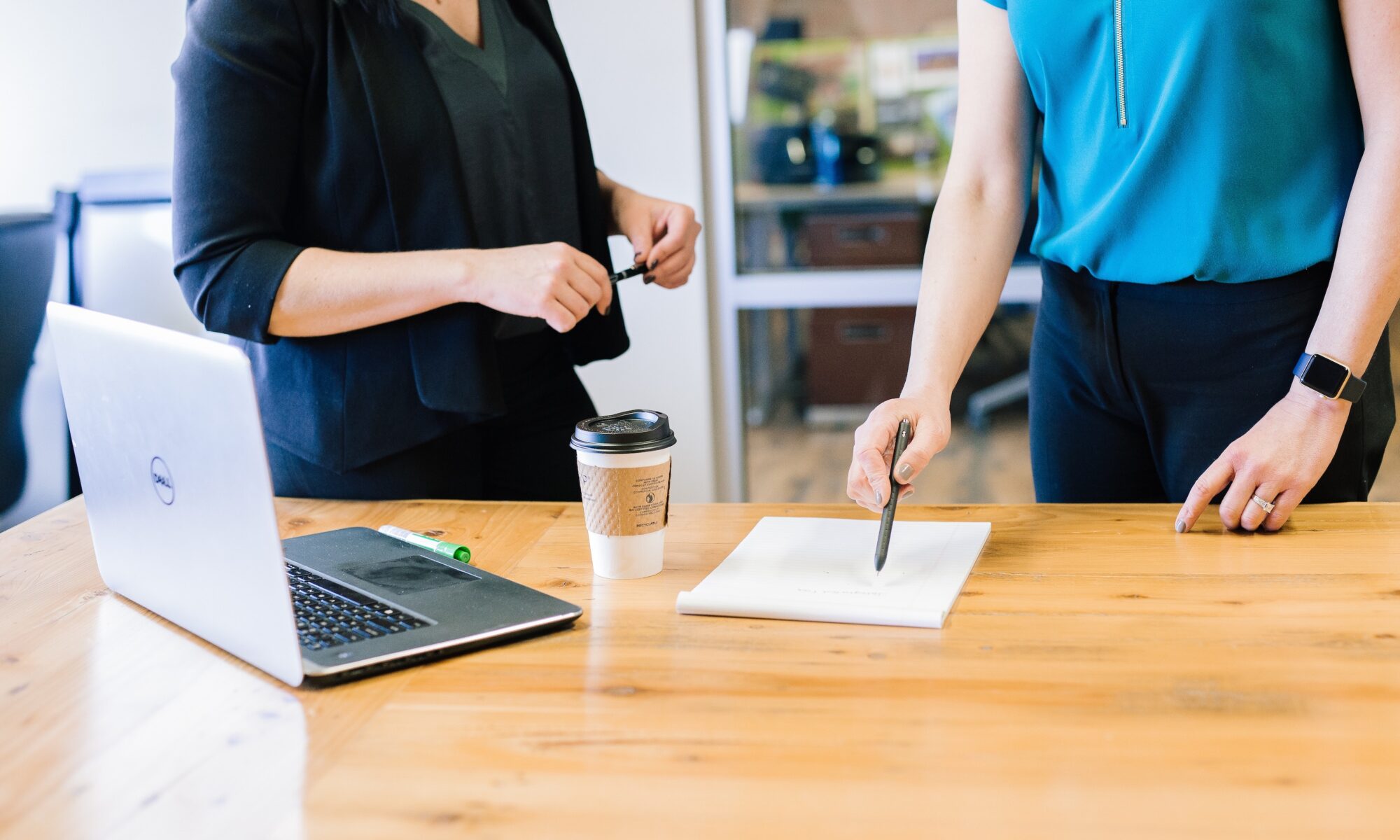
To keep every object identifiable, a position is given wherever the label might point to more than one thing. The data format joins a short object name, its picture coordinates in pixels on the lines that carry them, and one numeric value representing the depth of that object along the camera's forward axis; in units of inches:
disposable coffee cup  41.3
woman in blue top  44.1
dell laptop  33.0
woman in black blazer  50.6
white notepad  38.2
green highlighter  44.8
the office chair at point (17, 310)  95.9
